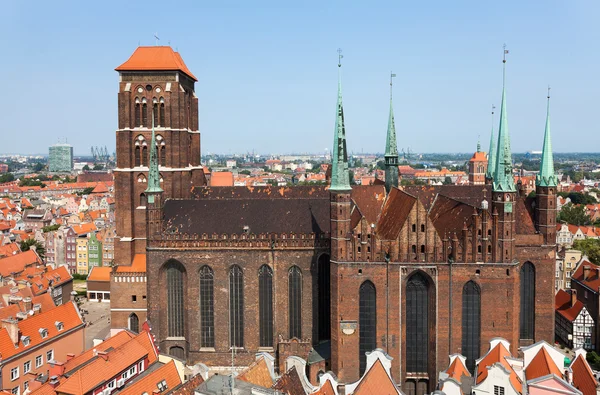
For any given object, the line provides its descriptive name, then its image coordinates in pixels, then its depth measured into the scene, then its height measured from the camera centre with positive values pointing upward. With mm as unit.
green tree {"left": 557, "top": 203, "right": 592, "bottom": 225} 164625 -16543
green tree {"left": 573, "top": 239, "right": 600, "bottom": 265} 101994 -16451
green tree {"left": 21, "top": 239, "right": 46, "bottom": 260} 126856 -20020
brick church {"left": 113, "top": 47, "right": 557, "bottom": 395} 53594 -9698
